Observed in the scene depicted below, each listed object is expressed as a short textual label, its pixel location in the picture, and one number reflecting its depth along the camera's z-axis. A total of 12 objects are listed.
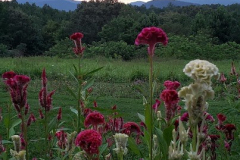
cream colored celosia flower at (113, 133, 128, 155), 2.87
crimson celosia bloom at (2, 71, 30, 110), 2.79
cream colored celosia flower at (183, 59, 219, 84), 2.33
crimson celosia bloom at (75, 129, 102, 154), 2.65
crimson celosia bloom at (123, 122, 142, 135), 3.41
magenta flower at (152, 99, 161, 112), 3.58
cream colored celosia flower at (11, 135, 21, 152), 2.79
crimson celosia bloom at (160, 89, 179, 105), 2.89
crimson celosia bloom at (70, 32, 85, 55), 3.77
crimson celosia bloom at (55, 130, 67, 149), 3.60
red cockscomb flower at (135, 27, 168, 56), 2.77
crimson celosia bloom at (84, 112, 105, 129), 2.99
